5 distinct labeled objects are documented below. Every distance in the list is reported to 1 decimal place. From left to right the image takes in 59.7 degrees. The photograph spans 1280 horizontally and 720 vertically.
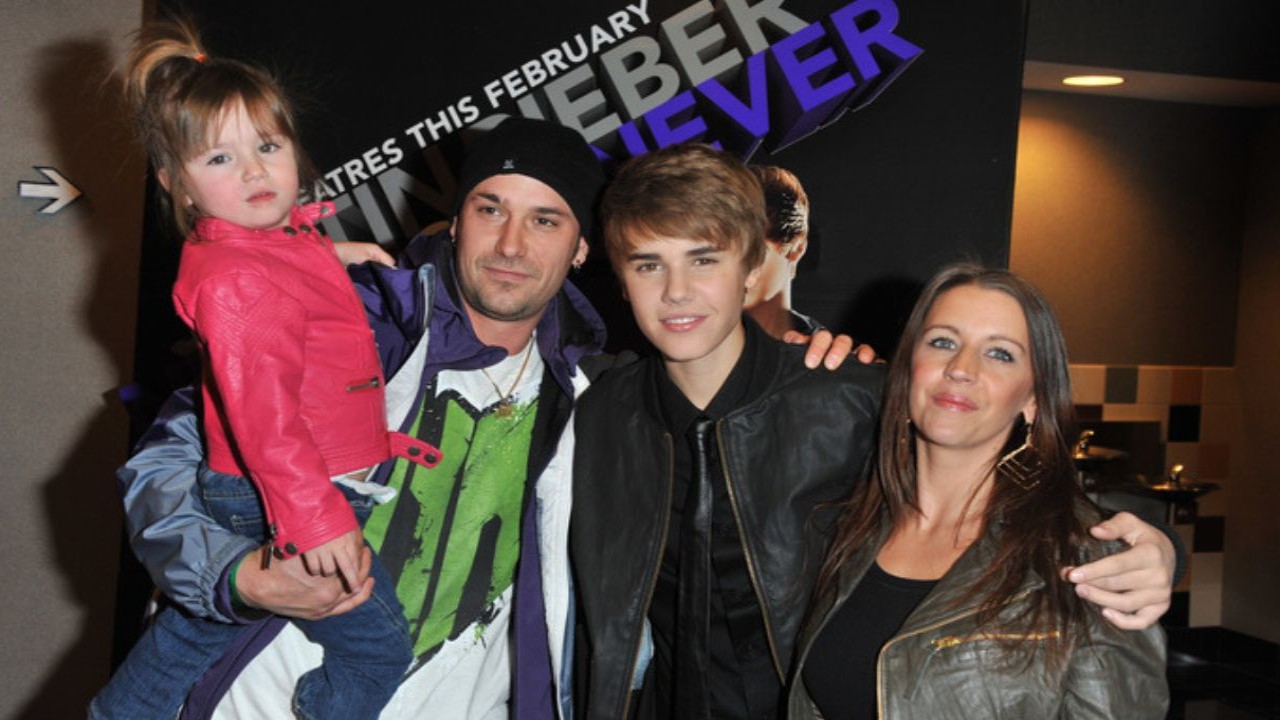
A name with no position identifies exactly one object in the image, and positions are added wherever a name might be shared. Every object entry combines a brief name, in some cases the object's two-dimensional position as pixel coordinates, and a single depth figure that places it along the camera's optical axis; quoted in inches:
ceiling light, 202.4
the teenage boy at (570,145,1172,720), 85.8
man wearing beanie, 86.8
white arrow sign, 132.6
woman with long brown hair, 69.1
